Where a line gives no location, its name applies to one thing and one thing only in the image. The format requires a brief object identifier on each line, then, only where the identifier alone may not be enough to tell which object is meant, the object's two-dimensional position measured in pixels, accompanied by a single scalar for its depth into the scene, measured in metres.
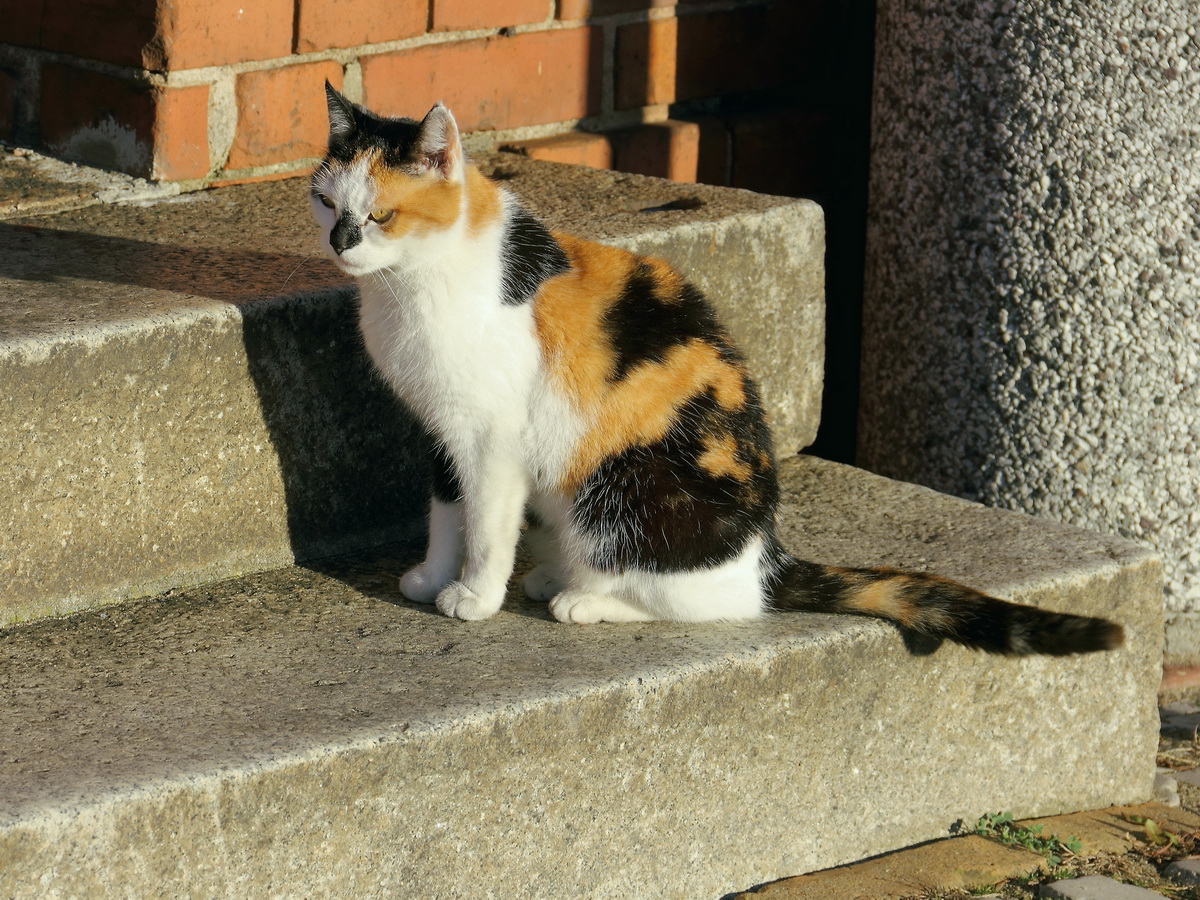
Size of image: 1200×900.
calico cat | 4.32
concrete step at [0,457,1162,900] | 3.62
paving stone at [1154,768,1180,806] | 5.53
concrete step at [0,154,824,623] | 4.40
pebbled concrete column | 5.70
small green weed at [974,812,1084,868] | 4.86
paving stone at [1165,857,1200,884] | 4.87
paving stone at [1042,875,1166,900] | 4.60
